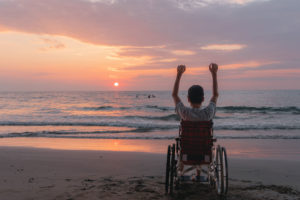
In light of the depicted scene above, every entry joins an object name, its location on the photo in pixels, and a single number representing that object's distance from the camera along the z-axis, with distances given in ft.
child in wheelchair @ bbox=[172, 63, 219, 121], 11.75
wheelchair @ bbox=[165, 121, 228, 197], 11.99
